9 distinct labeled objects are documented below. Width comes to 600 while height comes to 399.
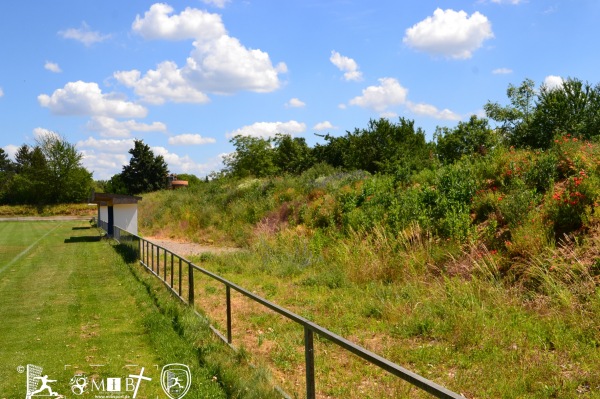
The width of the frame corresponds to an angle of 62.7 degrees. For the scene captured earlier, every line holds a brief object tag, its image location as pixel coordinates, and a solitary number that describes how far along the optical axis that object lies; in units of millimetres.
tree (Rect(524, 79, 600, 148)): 28266
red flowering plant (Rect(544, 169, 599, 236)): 9023
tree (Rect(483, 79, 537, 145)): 47562
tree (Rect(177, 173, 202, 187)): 97031
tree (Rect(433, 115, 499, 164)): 37656
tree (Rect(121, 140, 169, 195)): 73625
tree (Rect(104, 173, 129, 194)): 75375
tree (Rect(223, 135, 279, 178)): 63438
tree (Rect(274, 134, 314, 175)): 51288
